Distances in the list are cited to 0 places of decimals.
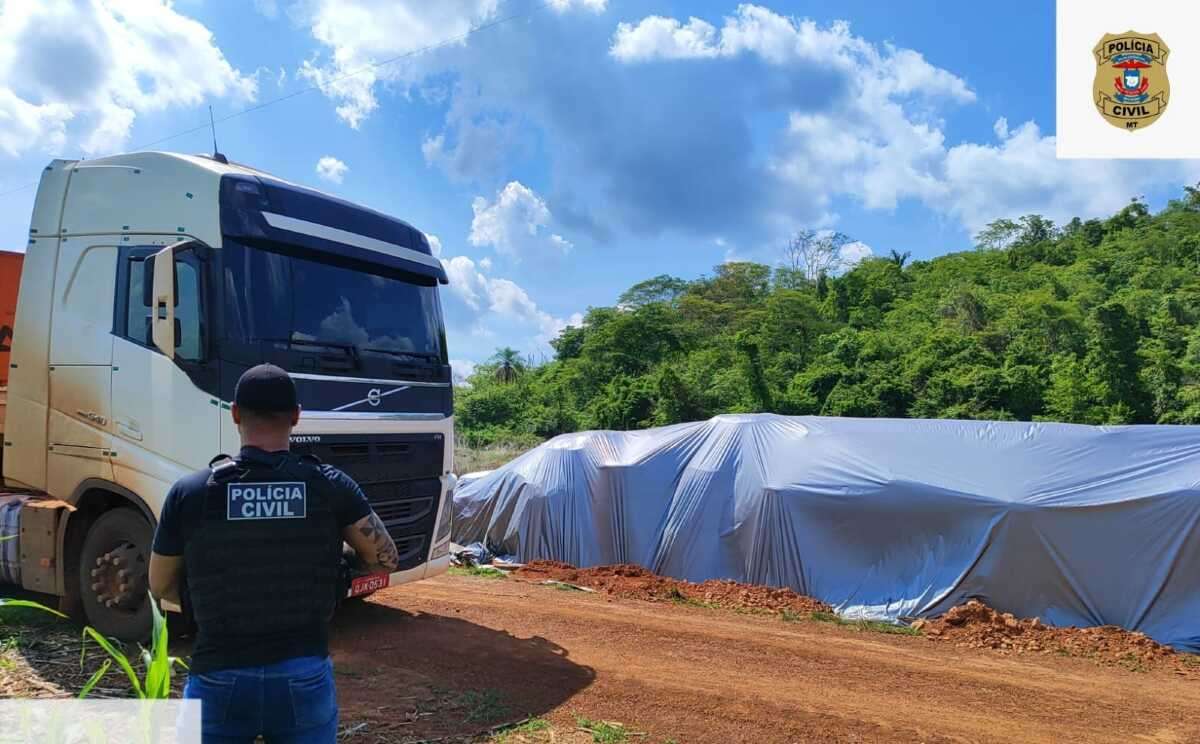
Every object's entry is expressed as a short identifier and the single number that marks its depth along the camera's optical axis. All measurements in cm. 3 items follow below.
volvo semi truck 500
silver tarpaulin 827
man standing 231
